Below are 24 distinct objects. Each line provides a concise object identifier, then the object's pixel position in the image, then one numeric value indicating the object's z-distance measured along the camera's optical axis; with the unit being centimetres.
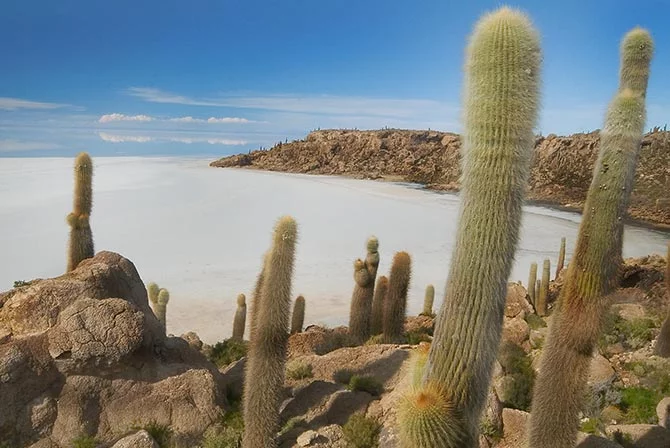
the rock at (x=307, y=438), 637
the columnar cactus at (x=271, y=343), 646
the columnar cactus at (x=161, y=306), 1260
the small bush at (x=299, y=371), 849
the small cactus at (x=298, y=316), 1351
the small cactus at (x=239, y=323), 1362
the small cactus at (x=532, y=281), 1688
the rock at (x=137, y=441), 582
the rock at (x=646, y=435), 629
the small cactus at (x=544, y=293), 1566
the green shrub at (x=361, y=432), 639
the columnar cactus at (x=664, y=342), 1052
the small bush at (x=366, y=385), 755
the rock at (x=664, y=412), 743
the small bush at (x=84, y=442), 604
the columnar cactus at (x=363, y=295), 1197
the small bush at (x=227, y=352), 1066
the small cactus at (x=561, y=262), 1931
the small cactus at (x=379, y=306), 1210
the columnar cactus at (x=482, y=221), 305
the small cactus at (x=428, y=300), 1589
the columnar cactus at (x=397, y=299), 1134
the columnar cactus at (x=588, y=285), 492
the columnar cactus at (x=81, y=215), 916
